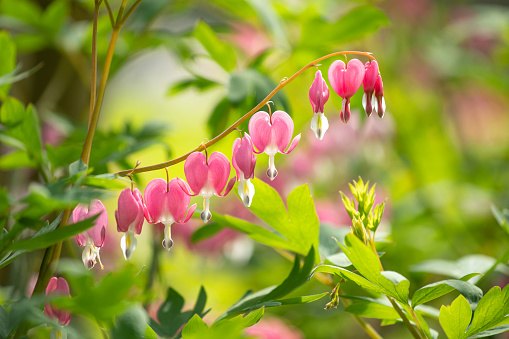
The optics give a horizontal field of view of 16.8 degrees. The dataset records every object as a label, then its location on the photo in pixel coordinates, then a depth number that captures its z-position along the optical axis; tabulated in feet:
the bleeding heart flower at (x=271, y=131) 2.87
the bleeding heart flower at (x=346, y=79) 2.88
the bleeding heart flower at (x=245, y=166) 2.83
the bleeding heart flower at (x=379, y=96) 2.88
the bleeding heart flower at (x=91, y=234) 2.82
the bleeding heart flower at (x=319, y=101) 2.87
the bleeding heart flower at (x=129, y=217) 2.83
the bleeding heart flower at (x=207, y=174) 2.86
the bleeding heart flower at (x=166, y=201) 2.87
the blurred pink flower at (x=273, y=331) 3.52
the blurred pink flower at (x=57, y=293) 2.78
